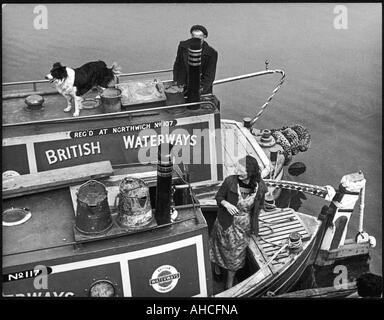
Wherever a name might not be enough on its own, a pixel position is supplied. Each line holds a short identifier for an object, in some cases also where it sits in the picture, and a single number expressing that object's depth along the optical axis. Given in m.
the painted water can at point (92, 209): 5.16
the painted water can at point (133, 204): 5.27
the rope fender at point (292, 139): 9.21
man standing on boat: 7.08
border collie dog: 6.46
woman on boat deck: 5.87
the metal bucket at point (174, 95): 6.91
